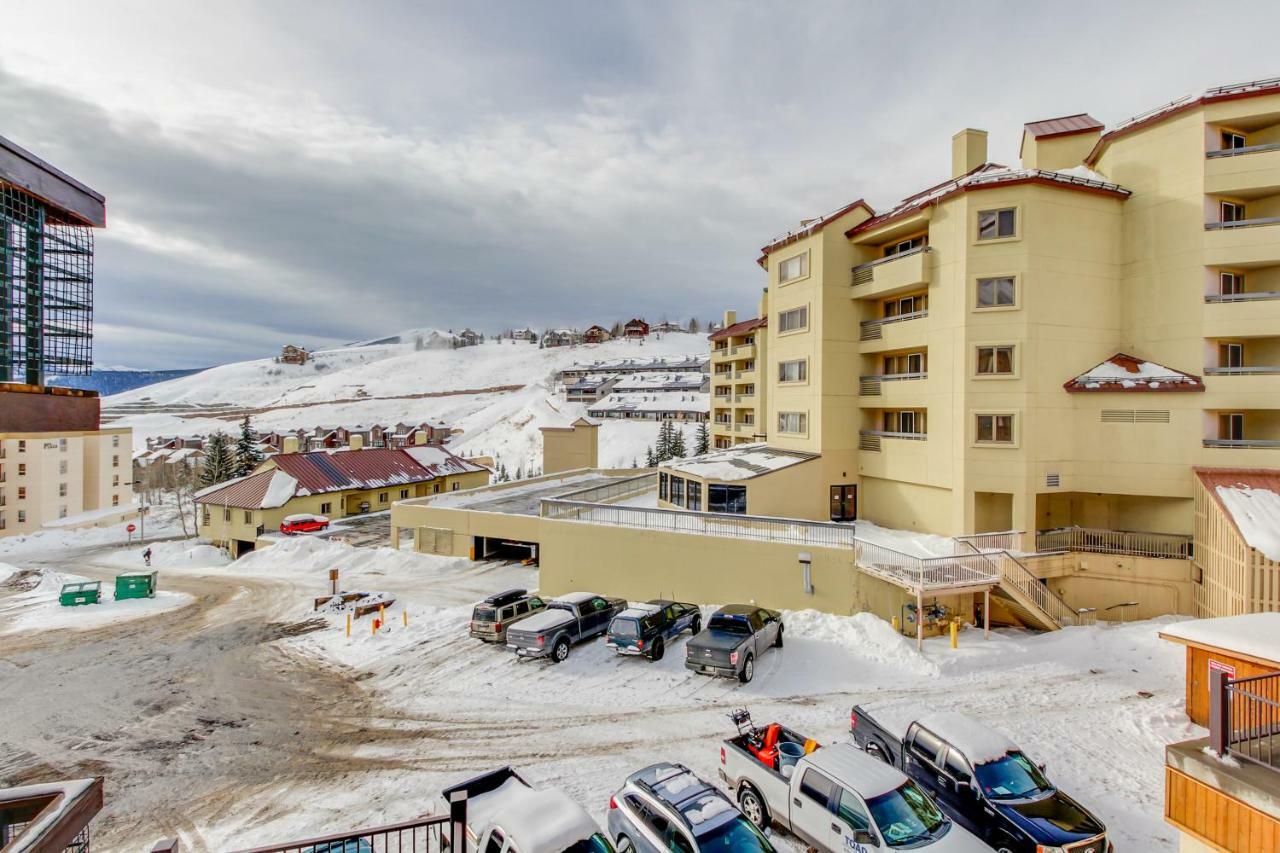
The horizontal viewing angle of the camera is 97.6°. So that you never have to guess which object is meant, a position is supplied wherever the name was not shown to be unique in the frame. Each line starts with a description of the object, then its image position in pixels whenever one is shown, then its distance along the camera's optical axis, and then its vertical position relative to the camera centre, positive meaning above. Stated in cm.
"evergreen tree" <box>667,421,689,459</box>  7044 -191
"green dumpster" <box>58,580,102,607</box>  2639 -811
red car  4016 -700
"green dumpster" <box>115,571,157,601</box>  2733 -790
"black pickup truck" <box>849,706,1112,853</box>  823 -569
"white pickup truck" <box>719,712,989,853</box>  778 -557
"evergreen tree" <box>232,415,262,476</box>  5919 -313
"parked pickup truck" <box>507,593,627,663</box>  1708 -625
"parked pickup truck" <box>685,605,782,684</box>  1516 -590
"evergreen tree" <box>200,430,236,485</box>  5922 -420
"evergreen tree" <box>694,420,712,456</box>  7381 -133
